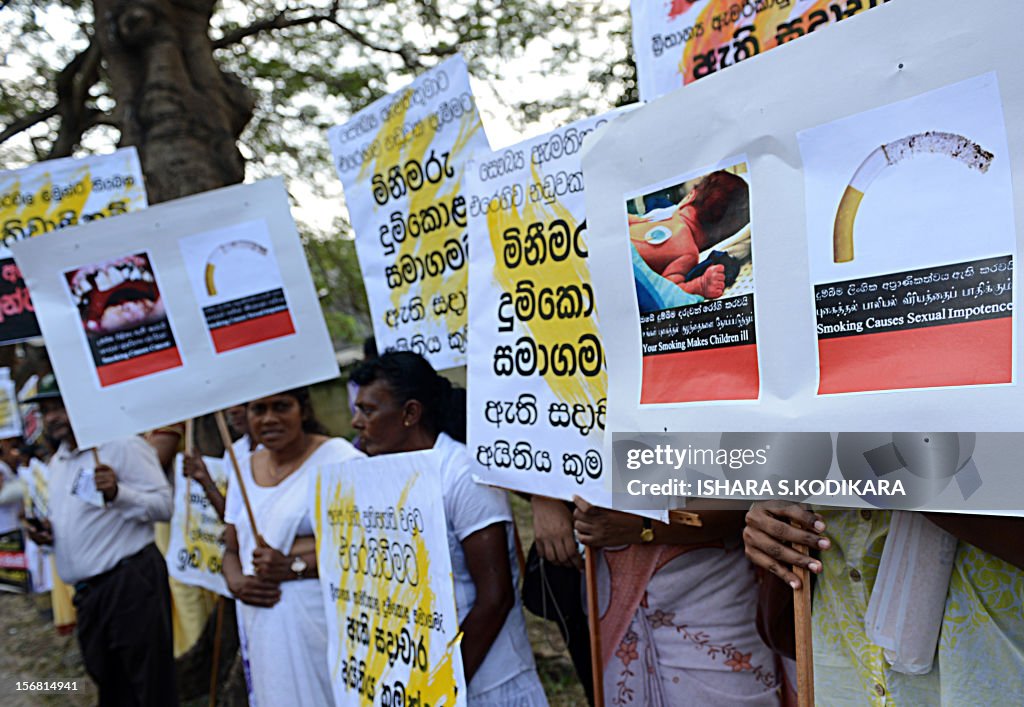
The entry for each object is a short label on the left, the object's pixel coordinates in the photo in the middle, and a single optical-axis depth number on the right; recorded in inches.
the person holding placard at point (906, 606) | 53.2
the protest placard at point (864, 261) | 45.0
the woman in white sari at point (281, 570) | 108.7
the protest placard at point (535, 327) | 80.4
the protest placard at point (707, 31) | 79.9
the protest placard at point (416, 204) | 105.3
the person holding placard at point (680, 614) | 82.8
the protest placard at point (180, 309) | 111.8
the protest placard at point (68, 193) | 137.3
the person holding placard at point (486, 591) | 92.2
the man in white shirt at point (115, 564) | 160.2
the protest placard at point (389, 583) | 83.5
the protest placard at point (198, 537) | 160.1
